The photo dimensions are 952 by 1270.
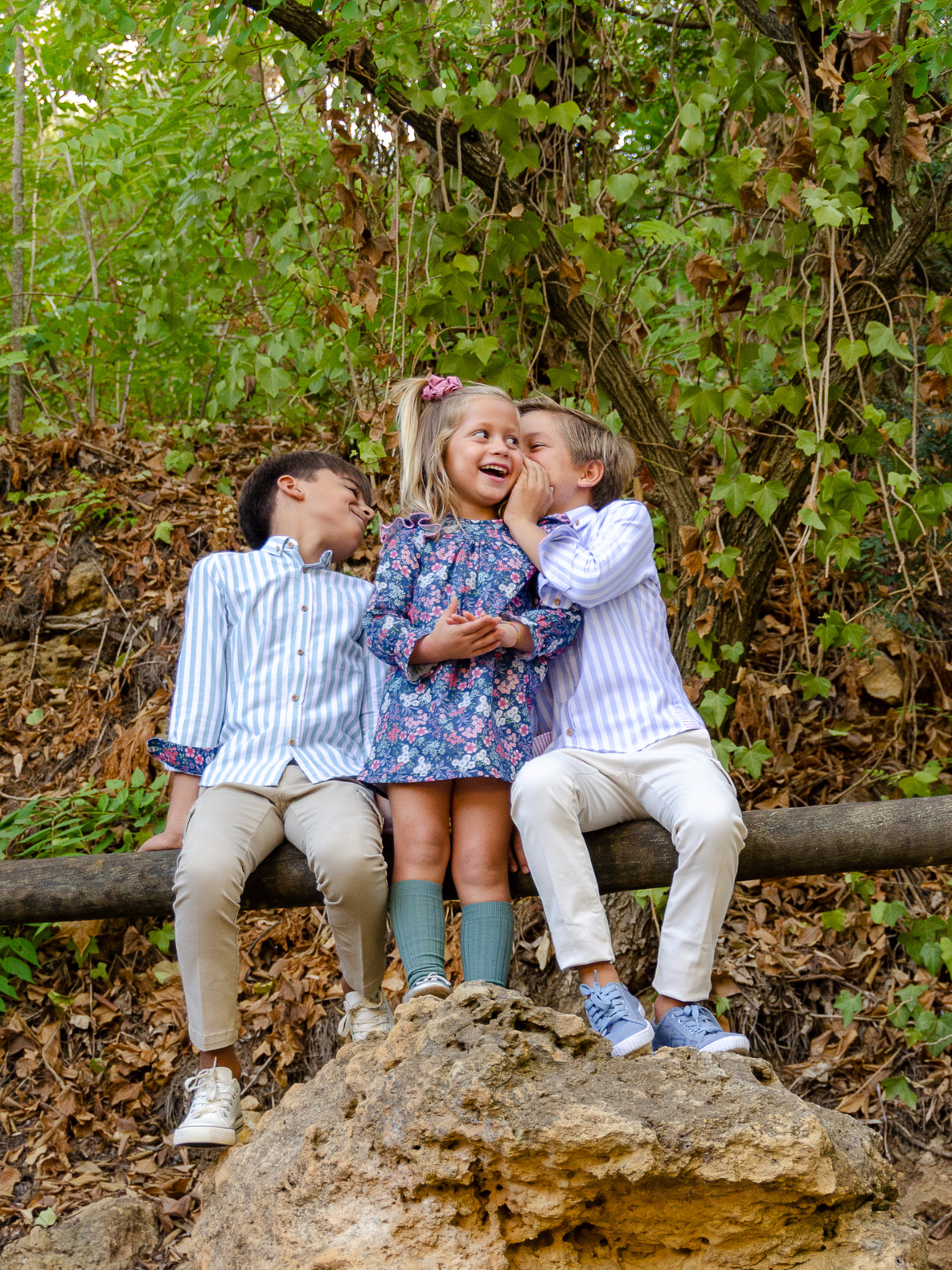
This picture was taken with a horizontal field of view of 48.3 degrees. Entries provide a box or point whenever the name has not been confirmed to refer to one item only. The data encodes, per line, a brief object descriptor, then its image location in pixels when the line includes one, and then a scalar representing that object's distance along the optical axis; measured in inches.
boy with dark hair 89.7
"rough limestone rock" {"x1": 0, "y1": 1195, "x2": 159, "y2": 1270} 115.5
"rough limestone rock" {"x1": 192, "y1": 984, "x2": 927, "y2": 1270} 63.5
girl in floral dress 92.4
